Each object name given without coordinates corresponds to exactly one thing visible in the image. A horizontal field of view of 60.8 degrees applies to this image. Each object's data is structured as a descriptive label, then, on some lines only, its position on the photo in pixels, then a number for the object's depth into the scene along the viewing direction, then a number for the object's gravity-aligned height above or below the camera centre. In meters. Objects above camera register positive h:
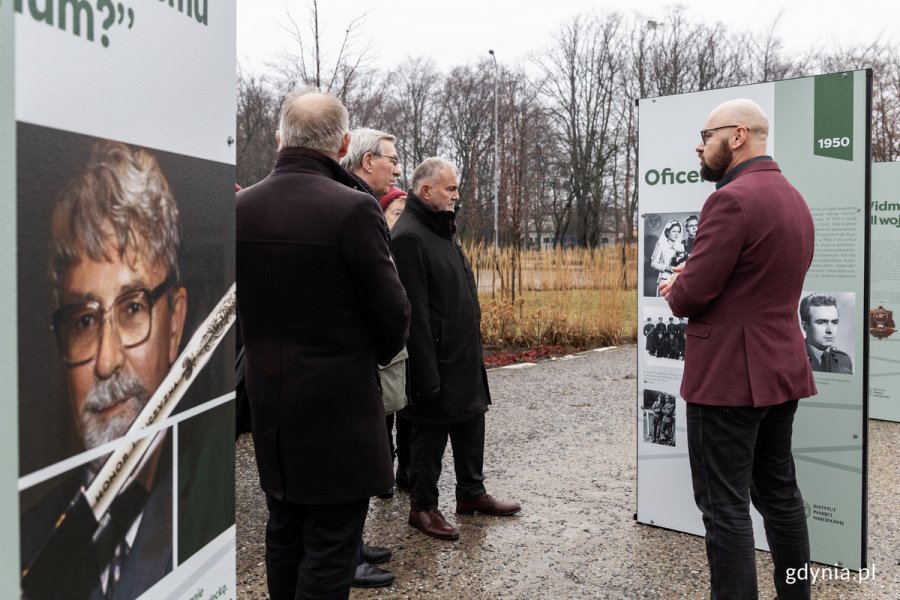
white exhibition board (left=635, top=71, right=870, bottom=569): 3.37 +0.21
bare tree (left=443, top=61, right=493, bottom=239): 45.78 +10.74
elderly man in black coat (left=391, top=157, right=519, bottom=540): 3.75 -0.26
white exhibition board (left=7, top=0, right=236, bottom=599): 1.13 +0.00
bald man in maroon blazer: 2.71 -0.18
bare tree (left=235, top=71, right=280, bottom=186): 36.41 +7.36
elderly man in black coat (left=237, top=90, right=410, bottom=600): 2.33 -0.20
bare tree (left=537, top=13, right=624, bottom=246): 41.88 +9.64
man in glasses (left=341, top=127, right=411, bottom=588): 3.91 +0.62
